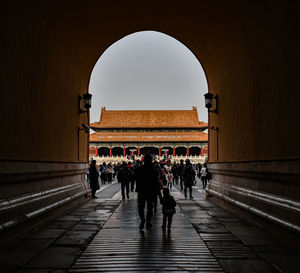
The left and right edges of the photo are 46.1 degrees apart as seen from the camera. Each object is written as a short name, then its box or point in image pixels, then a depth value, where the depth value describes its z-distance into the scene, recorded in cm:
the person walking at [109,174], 2514
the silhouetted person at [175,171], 2253
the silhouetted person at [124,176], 1274
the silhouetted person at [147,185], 677
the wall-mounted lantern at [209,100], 1101
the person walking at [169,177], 1777
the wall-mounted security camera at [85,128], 1130
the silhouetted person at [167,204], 630
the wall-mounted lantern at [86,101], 1101
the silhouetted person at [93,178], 1291
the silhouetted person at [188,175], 1278
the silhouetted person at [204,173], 1842
